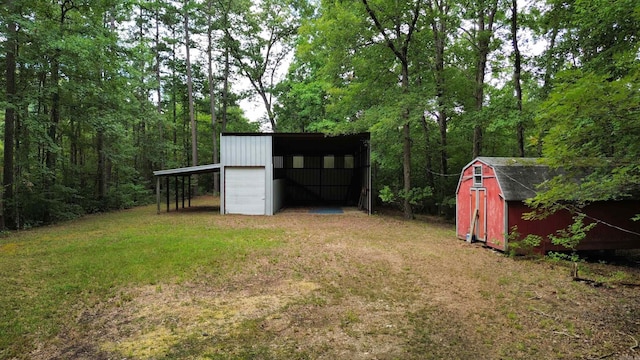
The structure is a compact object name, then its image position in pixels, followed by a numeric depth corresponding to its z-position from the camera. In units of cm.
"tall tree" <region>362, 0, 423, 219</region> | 1401
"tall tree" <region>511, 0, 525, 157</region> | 1313
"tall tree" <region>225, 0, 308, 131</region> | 2792
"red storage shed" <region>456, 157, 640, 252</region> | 877
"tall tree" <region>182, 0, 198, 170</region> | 2502
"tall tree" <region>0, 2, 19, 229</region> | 1101
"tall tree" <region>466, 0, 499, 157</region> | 1383
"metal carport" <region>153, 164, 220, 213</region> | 1620
